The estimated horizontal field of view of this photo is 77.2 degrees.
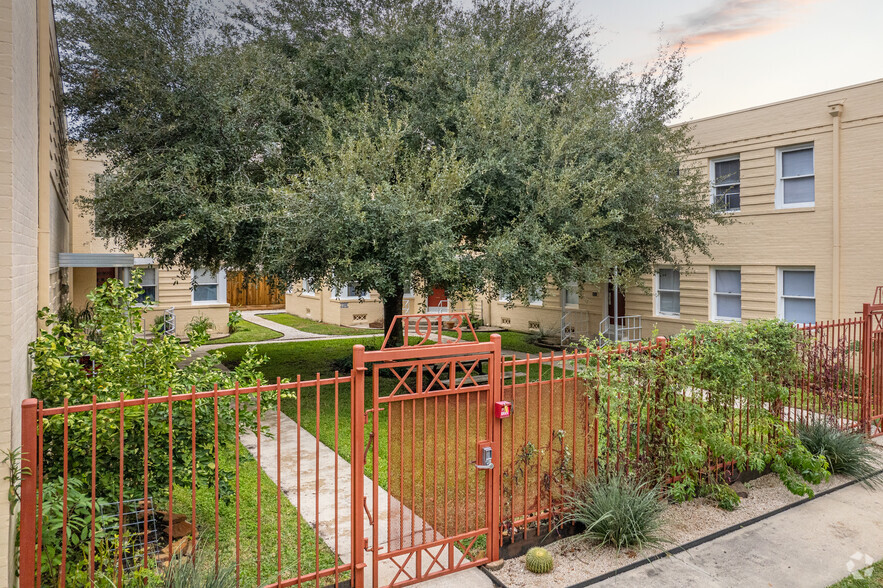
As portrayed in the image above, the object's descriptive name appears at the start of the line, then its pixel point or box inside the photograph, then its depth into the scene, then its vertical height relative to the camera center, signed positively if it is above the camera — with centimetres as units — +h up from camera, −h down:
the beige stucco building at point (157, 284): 1486 +20
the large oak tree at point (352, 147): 866 +253
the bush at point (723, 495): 580 -220
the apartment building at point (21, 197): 307 +67
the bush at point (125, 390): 398 -78
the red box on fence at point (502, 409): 465 -101
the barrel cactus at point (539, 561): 453 -224
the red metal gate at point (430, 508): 417 -183
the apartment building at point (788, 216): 1171 +169
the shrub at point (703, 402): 541 -117
